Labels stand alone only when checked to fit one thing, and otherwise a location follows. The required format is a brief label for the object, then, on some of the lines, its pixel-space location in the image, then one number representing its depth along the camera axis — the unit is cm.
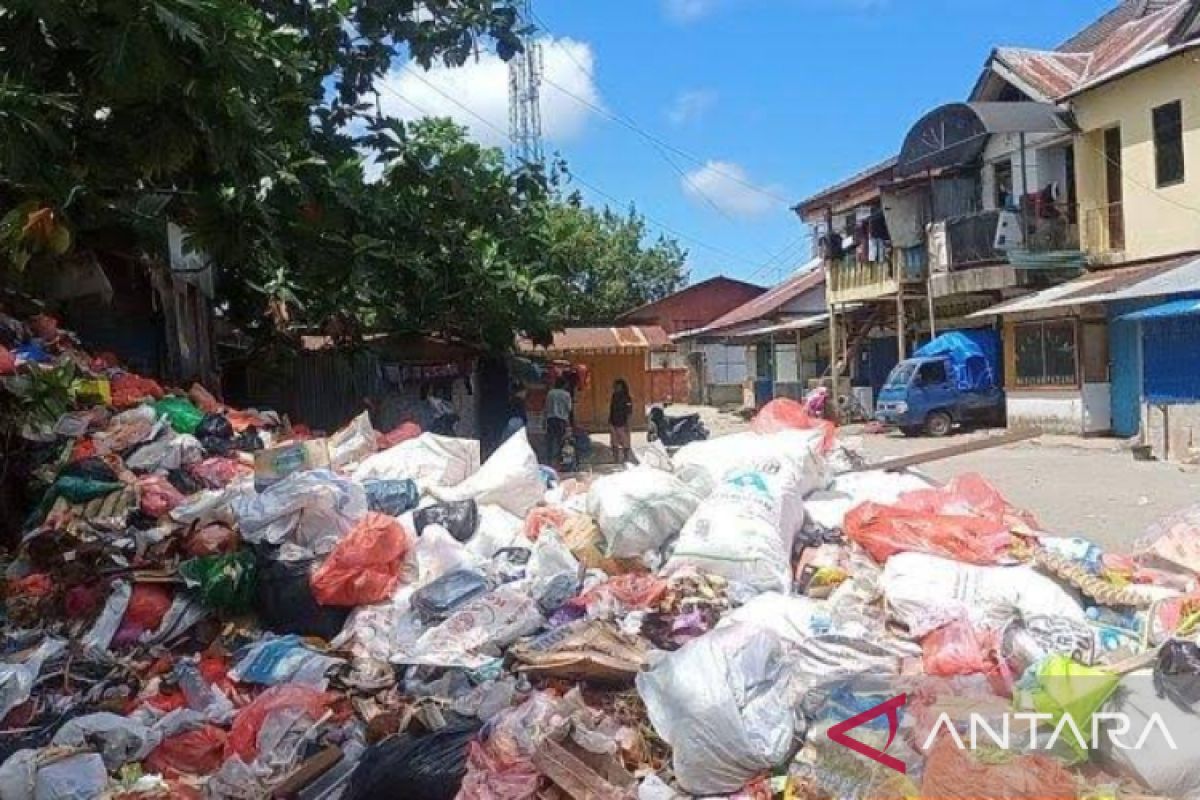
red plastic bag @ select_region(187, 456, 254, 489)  666
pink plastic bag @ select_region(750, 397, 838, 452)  628
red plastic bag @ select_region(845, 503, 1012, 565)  464
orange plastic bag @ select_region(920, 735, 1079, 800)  271
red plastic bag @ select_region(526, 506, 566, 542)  541
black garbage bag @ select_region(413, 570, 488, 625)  450
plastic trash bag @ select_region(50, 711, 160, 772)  372
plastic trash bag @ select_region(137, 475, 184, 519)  595
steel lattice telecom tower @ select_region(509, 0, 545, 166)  2398
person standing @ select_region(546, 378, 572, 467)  1438
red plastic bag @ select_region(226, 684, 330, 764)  375
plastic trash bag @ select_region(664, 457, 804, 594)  456
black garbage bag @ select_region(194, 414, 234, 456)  734
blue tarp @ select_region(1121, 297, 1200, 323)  1380
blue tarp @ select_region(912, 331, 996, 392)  1911
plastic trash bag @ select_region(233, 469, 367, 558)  506
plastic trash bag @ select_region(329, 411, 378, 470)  702
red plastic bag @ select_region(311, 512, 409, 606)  474
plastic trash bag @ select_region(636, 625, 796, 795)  324
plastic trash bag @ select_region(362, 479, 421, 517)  568
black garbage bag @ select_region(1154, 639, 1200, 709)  305
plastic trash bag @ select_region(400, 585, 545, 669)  417
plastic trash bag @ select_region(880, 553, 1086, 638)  403
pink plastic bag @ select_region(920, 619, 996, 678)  360
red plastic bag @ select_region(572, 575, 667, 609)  445
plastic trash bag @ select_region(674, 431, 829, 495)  559
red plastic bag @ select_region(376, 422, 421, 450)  746
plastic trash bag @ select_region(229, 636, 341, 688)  422
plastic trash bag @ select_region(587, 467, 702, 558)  497
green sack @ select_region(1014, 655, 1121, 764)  306
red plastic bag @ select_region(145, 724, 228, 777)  373
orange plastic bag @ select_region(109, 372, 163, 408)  753
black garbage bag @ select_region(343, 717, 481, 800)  341
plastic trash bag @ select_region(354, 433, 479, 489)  633
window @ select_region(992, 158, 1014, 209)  1972
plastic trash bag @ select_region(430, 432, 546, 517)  588
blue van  1872
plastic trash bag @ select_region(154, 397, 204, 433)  747
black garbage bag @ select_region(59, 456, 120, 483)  609
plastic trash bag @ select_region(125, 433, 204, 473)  670
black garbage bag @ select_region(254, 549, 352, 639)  480
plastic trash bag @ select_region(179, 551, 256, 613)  484
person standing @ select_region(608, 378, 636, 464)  1449
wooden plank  637
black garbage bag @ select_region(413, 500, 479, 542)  536
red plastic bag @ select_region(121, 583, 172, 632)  478
